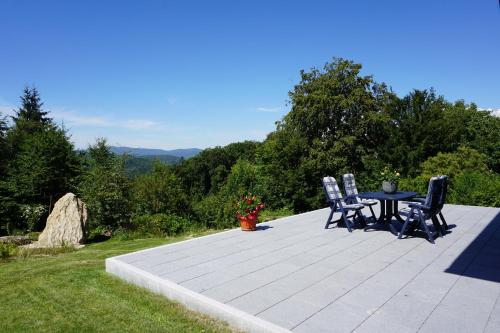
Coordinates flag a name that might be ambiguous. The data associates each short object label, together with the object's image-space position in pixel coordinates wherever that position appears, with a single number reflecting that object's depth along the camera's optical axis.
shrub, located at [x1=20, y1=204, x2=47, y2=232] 11.97
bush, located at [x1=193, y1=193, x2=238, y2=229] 15.62
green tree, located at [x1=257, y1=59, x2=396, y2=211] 17.31
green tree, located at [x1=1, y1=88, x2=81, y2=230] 12.47
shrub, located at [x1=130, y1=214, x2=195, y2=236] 10.14
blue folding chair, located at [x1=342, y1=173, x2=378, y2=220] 6.17
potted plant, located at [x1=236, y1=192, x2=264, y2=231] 5.98
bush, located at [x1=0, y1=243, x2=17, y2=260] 5.99
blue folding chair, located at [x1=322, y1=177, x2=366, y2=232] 5.69
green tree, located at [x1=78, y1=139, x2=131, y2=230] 10.70
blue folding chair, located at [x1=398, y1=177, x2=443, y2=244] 4.92
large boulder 8.28
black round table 5.47
